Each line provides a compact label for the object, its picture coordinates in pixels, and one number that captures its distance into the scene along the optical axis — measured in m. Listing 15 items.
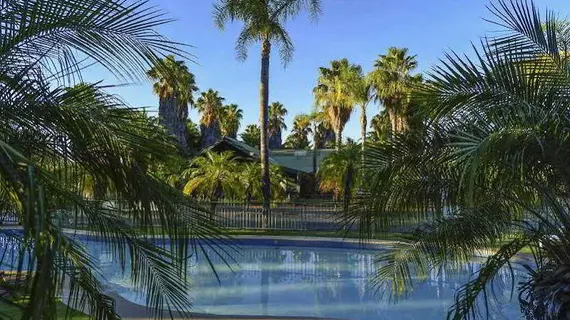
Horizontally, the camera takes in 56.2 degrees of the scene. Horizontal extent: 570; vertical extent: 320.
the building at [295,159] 33.66
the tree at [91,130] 2.89
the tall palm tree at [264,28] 20.47
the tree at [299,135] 64.69
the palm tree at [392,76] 31.06
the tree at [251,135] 60.78
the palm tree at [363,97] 32.34
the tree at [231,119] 52.69
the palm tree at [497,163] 4.32
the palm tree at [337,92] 34.50
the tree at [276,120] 64.12
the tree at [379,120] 35.75
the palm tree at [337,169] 26.50
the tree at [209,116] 48.53
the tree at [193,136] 50.66
